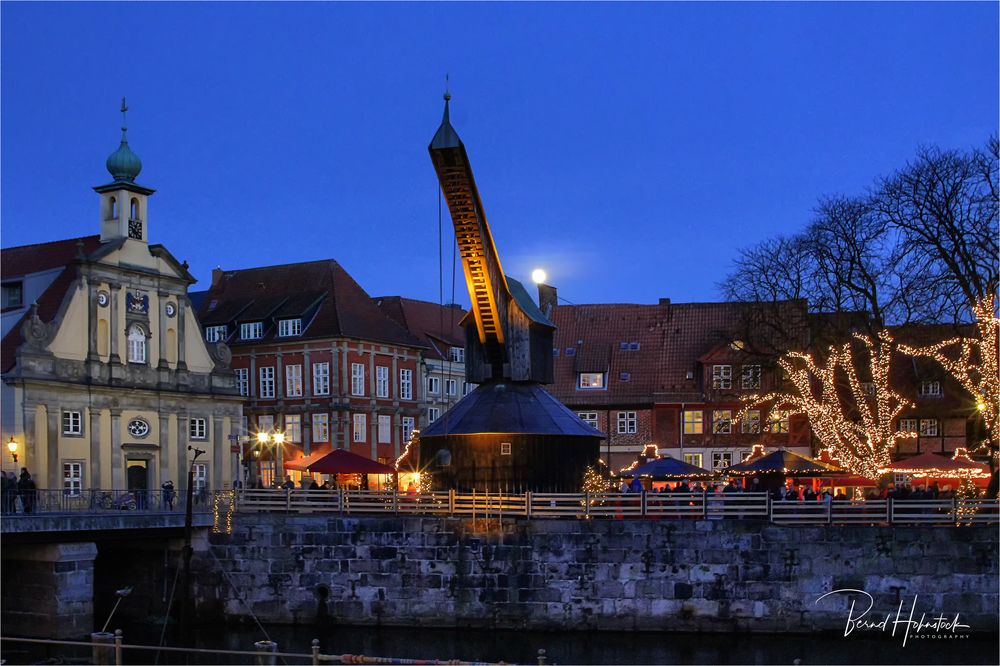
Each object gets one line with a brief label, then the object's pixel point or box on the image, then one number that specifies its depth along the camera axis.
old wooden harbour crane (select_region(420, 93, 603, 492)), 39.12
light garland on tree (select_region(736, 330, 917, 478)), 45.34
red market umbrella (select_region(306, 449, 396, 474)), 40.69
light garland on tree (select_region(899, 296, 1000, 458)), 40.78
